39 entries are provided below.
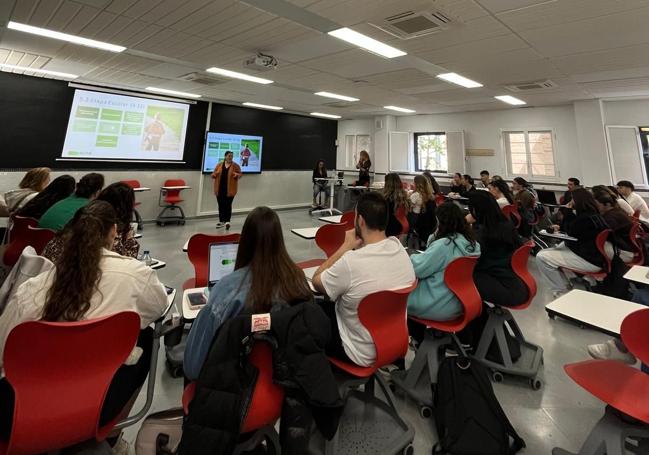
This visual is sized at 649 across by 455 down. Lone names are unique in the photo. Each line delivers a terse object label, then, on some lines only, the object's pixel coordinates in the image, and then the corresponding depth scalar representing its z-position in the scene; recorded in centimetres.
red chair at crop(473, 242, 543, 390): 225
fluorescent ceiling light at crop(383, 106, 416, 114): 830
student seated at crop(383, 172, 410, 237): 451
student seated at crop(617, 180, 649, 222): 491
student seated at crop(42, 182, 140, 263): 202
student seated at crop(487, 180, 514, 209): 517
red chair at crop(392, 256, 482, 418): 196
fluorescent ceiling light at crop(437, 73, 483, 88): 513
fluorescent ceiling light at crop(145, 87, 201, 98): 668
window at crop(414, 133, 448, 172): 913
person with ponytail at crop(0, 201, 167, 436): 119
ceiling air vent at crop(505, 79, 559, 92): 535
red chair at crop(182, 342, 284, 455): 119
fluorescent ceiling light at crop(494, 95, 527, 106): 660
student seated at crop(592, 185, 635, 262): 316
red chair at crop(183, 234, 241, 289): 239
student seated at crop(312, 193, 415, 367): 158
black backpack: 159
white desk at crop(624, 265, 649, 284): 217
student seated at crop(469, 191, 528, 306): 230
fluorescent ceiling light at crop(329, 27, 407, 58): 352
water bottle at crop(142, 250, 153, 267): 225
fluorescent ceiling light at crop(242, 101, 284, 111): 838
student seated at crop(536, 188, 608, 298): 323
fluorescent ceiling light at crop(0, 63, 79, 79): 523
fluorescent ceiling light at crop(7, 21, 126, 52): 361
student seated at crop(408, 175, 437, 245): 498
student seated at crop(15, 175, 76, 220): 295
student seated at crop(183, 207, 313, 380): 121
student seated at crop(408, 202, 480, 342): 204
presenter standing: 689
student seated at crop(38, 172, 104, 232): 259
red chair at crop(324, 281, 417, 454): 153
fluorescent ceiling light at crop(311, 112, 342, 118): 970
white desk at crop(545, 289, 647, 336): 145
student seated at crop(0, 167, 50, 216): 348
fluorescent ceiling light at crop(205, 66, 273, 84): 522
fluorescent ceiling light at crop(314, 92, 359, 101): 681
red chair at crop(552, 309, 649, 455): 123
